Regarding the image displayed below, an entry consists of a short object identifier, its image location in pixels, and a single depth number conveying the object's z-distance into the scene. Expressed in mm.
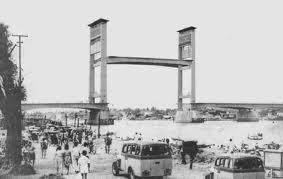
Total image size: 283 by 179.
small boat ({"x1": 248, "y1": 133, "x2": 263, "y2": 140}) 66556
